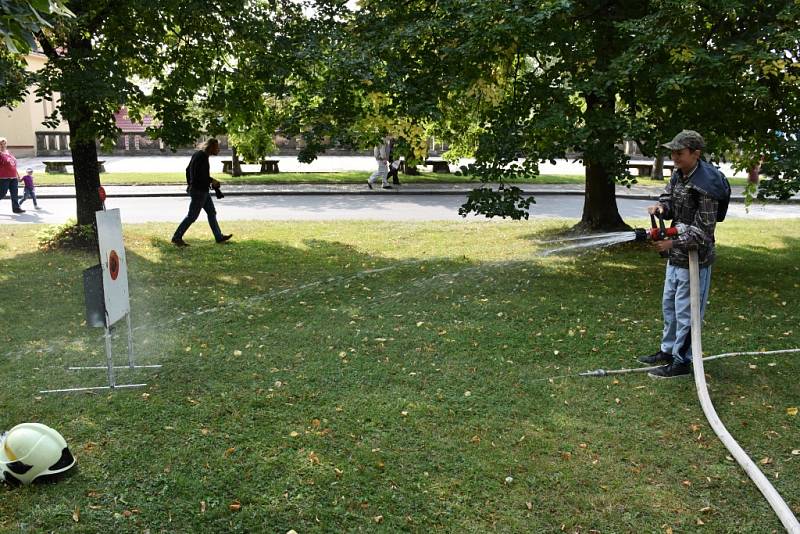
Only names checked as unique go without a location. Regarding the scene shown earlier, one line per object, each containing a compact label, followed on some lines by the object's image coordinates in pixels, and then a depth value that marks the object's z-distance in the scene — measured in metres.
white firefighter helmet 4.26
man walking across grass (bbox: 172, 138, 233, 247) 12.38
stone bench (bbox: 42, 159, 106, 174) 29.02
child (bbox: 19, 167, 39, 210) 19.11
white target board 5.43
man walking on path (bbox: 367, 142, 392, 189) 24.23
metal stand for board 5.39
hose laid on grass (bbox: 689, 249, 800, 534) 4.03
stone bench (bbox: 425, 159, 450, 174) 30.93
